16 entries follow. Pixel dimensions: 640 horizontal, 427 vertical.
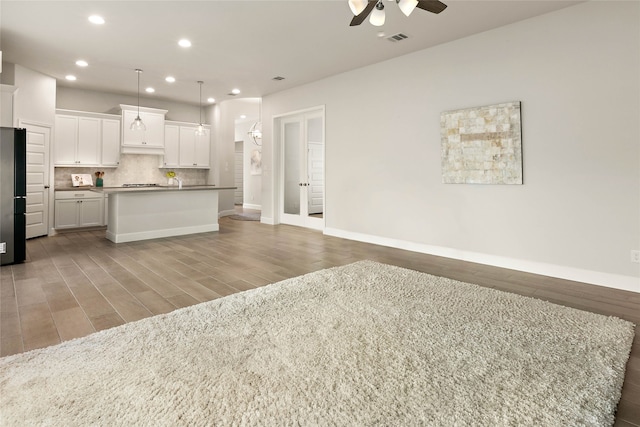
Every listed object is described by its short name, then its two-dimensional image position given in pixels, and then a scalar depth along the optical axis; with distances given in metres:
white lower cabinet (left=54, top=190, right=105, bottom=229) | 6.76
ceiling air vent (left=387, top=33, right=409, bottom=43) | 4.57
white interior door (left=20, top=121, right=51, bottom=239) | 5.95
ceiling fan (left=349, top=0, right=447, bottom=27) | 2.49
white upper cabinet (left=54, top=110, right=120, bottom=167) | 6.93
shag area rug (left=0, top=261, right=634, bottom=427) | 1.55
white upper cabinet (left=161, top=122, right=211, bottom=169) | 8.59
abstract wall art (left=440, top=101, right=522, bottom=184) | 4.17
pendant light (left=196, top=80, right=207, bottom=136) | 6.94
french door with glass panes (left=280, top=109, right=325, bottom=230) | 7.21
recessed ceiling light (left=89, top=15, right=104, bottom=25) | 4.06
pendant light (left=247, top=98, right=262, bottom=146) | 10.40
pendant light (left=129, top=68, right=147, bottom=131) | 6.20
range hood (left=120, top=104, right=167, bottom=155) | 7.71
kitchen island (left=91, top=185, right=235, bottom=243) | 5.68
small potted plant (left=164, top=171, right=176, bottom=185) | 8.78
